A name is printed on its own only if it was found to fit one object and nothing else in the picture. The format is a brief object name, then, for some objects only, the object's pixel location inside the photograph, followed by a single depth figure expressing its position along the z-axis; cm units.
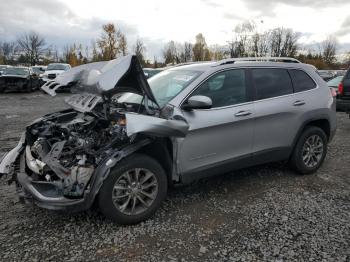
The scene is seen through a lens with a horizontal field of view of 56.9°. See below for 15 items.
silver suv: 327
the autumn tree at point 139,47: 5714
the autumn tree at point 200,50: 5812
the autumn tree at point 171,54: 6145
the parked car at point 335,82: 1174
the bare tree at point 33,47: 6797
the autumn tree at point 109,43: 4841
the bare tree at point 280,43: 5634
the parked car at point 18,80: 1875
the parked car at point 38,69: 2918
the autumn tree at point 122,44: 4989
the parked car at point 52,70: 2161
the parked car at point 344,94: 914
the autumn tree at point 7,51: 6709
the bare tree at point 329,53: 6234
